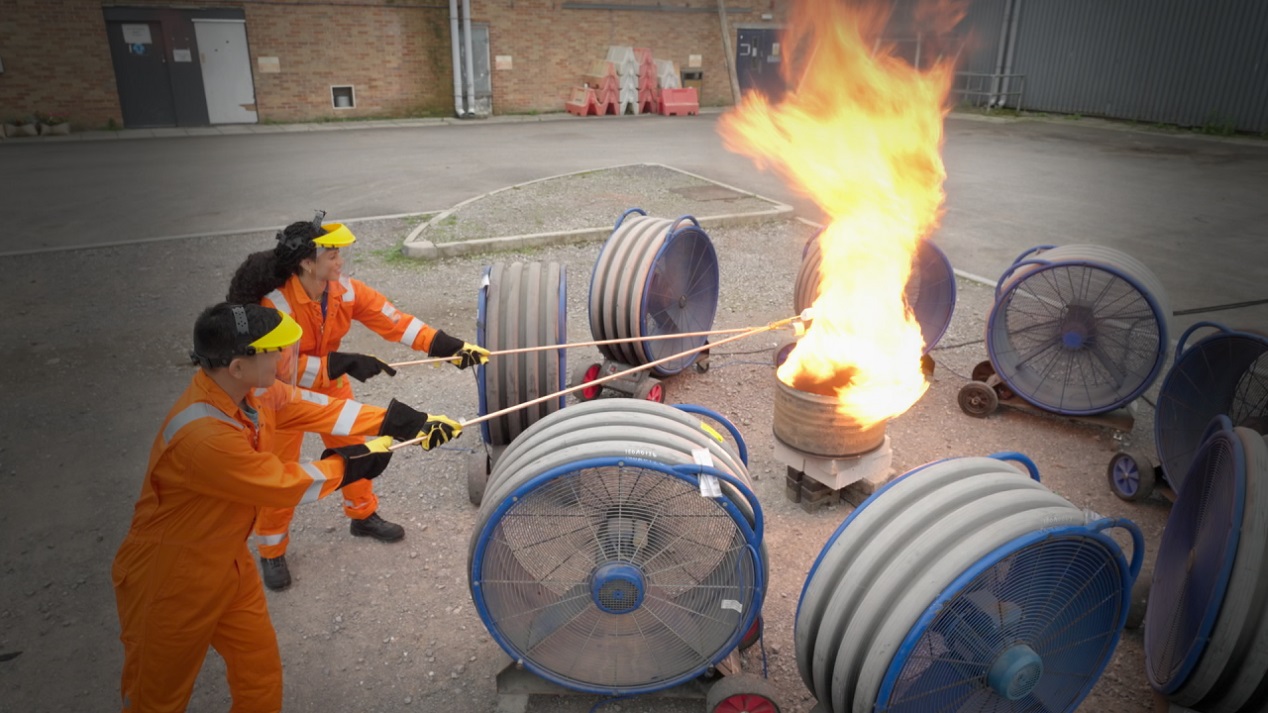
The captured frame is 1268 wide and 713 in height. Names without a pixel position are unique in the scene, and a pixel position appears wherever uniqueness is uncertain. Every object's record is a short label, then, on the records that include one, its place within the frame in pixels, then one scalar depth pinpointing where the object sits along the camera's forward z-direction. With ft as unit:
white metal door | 67.41
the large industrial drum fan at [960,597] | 9.42
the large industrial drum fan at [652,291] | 21.12
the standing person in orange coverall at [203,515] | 10.52
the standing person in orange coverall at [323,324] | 14.73
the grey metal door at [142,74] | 65.10
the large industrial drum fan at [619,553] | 11.10
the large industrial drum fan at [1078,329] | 19.72
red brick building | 63.05
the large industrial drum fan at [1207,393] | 16.06
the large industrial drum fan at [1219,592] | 10.43
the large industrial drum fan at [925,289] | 23.40
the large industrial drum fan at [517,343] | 17.80
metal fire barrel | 16.66
